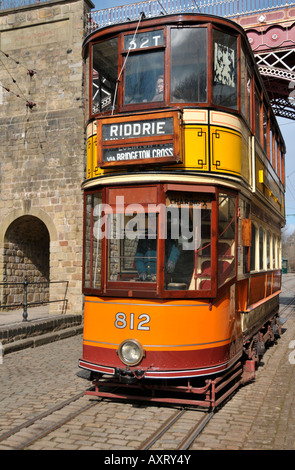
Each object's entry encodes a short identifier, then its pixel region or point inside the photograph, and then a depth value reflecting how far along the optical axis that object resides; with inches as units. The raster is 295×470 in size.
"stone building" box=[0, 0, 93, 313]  561.0
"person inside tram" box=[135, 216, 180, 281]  233.7
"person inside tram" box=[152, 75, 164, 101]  245.4
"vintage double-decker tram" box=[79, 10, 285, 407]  229.3
